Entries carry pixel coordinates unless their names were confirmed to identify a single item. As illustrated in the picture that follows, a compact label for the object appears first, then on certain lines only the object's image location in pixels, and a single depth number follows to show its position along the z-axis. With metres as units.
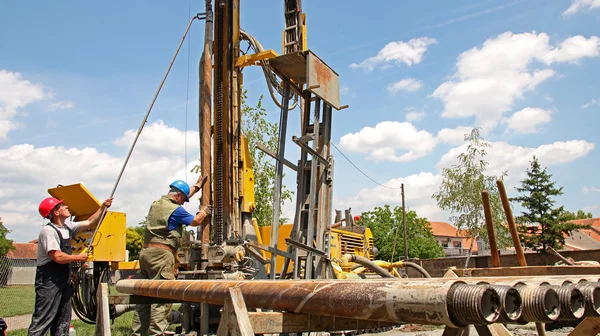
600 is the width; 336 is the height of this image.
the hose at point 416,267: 5.88
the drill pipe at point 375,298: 2.05
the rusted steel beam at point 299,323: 2.78
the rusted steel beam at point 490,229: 5.39
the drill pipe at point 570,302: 2.27
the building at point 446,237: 80.25
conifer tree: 27.98
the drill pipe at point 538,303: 2.15
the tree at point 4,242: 43.09
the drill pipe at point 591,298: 2.35
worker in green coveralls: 5.82
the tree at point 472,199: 25.66
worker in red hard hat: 4.87
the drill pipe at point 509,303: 2.11
